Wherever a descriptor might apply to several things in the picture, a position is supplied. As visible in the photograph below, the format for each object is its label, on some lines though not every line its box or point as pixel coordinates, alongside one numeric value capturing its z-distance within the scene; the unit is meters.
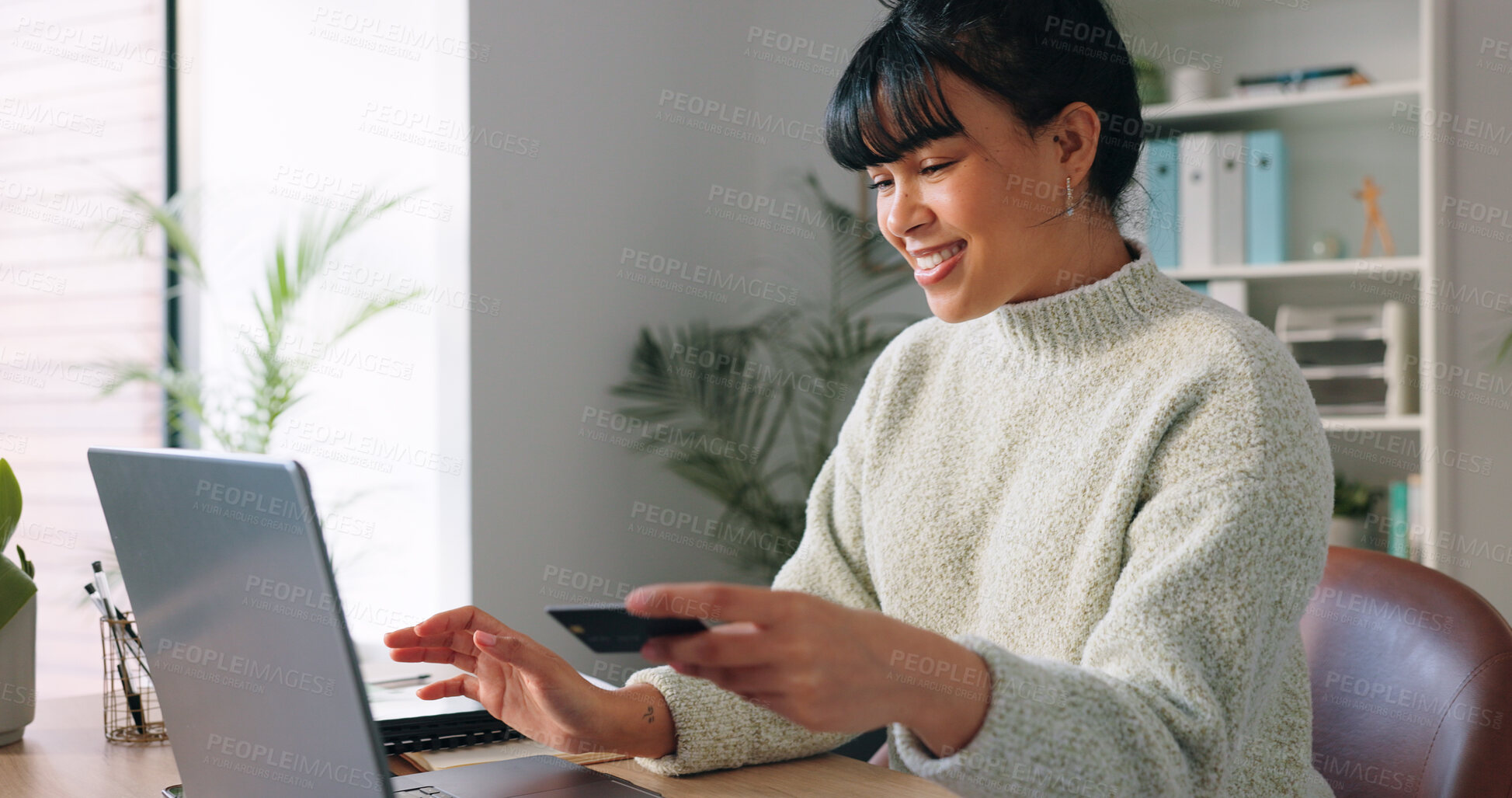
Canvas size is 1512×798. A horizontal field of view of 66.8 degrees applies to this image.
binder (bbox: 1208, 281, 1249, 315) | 2.62
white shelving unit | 2.54
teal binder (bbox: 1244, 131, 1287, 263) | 2.58
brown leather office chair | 0.96
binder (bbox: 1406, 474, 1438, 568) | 2.42
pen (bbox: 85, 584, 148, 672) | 1.14
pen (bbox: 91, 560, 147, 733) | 1.14
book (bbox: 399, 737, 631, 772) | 1.01
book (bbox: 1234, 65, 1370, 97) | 2.56
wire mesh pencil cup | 1.14
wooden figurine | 2.67
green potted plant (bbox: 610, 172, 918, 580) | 2.86
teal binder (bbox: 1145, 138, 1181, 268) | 2.66
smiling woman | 0.68
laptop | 0.55
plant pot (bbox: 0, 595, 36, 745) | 1.13
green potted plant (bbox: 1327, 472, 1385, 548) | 2.55
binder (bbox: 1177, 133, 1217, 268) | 2.62
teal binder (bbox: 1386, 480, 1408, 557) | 2.49
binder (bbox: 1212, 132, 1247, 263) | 2.61
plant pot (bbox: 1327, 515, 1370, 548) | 2.54
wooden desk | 0.94
